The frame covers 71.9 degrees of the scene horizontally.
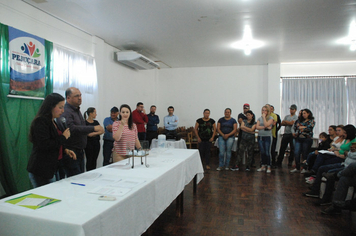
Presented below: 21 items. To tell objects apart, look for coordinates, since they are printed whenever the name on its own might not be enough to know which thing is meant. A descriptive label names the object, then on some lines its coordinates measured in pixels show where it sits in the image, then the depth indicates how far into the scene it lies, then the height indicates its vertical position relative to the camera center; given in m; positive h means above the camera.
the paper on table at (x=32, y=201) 1.41 -0.50
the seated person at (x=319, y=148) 4.63 -0.54
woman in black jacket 1.91 -0.18
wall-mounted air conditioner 6.05 +1.52
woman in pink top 2.76 -0.17
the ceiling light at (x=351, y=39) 4.89 +1.84
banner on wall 3.49 +0.82
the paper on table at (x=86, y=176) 1.98 -0.48
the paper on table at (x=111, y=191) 1.61 -0.49
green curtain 3.34 -0.21
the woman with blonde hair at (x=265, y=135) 5.30 -0.33
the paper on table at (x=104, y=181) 1.86 -0.49
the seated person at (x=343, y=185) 2.73 -0.77
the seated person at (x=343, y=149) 3.52 -0.41
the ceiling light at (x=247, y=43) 5.39 +1.86
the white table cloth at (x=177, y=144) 5.28 -0.54
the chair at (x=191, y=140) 7.56 -0.66
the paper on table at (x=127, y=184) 1.77 -0.48
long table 1.25 -0.51
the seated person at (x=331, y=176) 3.12 -0.75
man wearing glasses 2.52 -0.11
